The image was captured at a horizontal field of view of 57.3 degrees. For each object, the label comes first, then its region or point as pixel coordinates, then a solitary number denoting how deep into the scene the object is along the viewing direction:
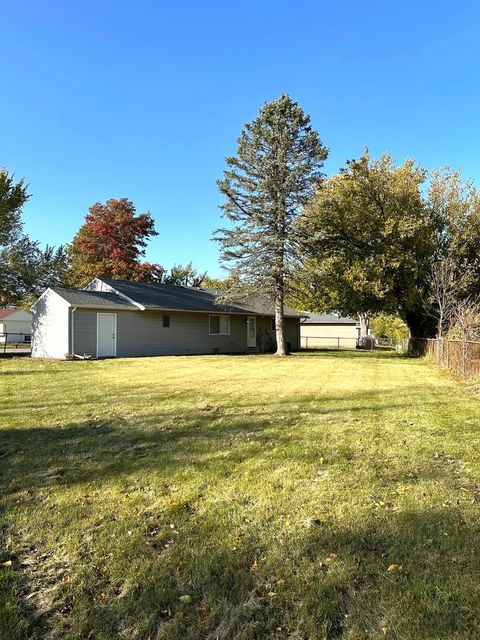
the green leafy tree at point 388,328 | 42.95
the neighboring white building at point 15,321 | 51.31
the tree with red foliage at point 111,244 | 39.62
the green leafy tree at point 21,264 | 25.17
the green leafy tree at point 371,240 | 20.80
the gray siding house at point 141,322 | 18.64
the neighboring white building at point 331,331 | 41.88
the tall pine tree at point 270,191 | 21.16
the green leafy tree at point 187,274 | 55.32
